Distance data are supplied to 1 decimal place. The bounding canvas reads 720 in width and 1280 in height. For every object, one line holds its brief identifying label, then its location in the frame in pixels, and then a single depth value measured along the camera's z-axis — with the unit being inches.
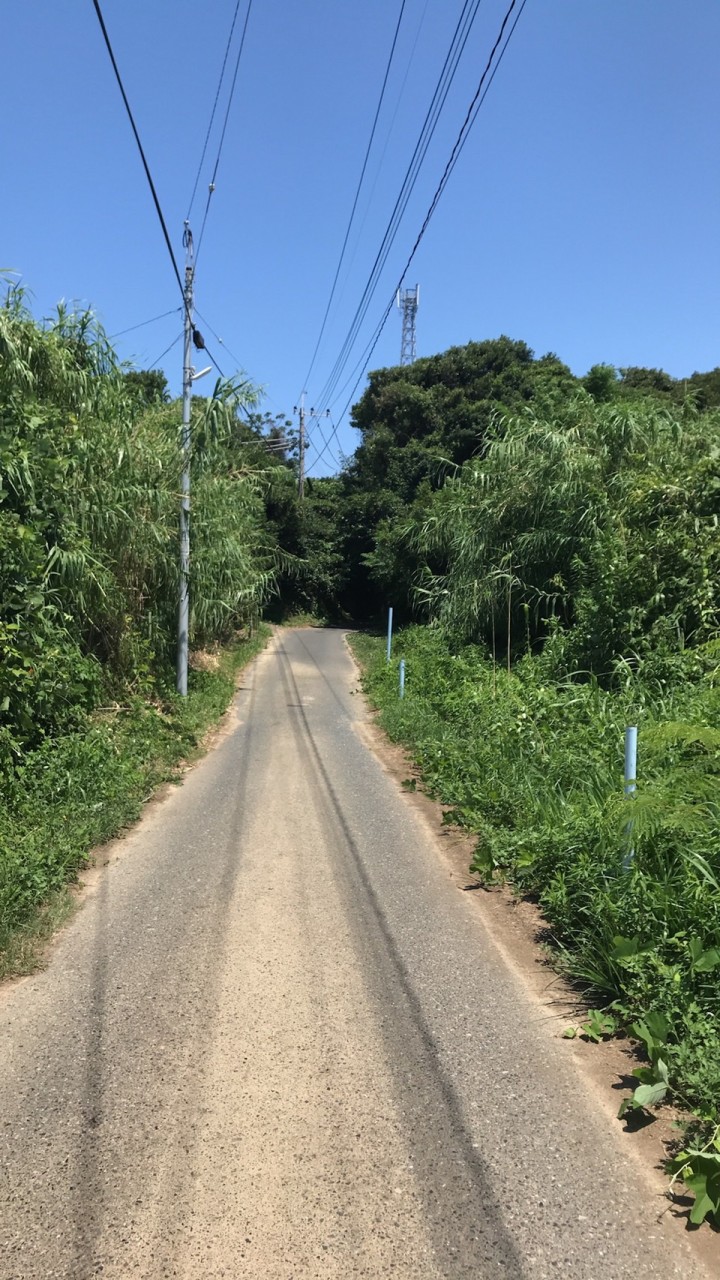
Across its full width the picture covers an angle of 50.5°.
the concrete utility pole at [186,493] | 477.7
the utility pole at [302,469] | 1530.5
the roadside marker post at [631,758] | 184.1
